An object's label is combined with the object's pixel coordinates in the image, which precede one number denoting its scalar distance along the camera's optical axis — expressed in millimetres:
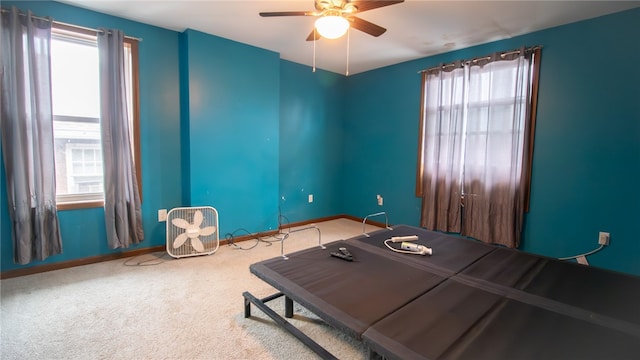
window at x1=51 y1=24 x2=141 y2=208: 2672
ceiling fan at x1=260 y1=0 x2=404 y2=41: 1938
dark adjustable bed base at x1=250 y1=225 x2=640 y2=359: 1228
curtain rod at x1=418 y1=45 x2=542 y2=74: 2976
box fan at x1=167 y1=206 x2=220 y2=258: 3031
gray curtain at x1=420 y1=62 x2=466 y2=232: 3545
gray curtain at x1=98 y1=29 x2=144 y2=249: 2748
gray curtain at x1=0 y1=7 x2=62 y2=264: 2350
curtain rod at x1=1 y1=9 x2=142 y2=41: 2374
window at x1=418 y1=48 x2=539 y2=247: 3068
